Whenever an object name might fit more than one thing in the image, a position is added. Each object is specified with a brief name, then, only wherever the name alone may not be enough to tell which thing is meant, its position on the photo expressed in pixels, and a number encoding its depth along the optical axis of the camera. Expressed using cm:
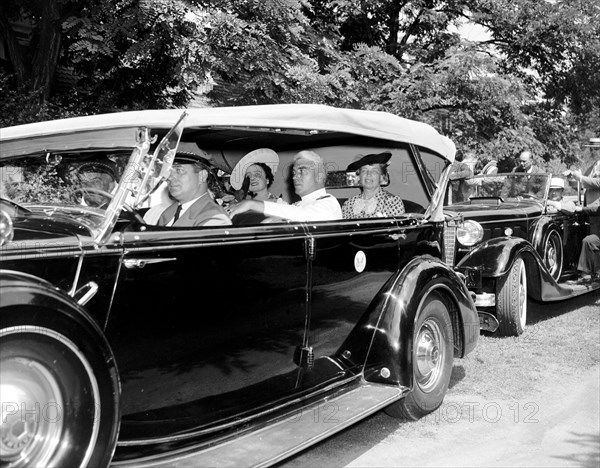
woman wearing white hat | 461
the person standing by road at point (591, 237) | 819
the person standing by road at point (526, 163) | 884
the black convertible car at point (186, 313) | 226
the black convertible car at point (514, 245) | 639
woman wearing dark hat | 479
